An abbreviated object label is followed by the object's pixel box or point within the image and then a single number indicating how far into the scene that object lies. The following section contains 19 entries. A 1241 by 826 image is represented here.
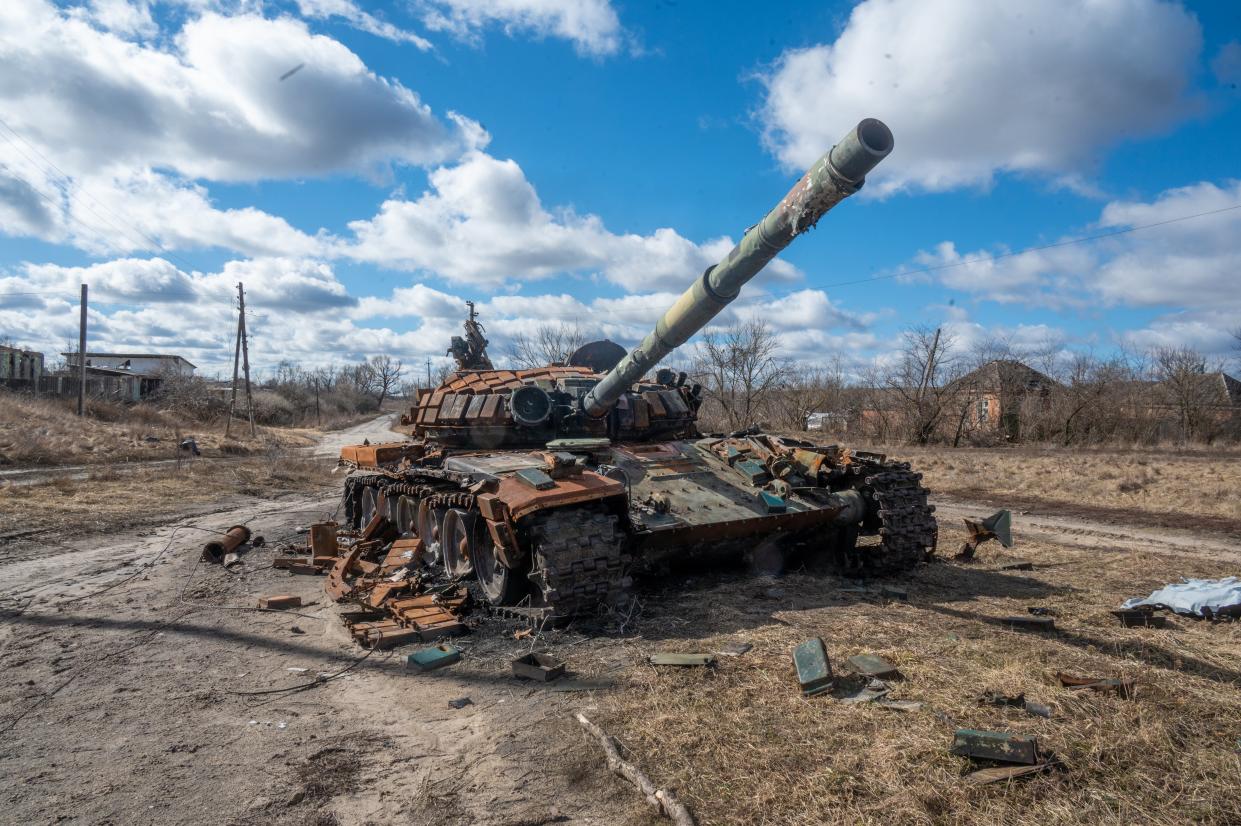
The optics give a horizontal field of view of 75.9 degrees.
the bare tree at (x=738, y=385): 37.84
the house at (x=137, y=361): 71.69
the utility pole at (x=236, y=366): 37.51
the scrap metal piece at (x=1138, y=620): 6.59
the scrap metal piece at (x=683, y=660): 5.59
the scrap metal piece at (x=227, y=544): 10.86
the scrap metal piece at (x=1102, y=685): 4.74
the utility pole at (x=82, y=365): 30.02
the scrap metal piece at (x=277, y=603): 8.10
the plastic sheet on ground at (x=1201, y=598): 6.85
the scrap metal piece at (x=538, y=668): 5.50
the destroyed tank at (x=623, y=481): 6.48
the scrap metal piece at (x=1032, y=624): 6.38
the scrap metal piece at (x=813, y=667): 4.99
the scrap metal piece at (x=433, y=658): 5.96
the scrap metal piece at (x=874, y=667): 5.21
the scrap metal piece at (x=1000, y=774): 3.72
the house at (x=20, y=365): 41.97
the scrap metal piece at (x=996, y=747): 3.84
